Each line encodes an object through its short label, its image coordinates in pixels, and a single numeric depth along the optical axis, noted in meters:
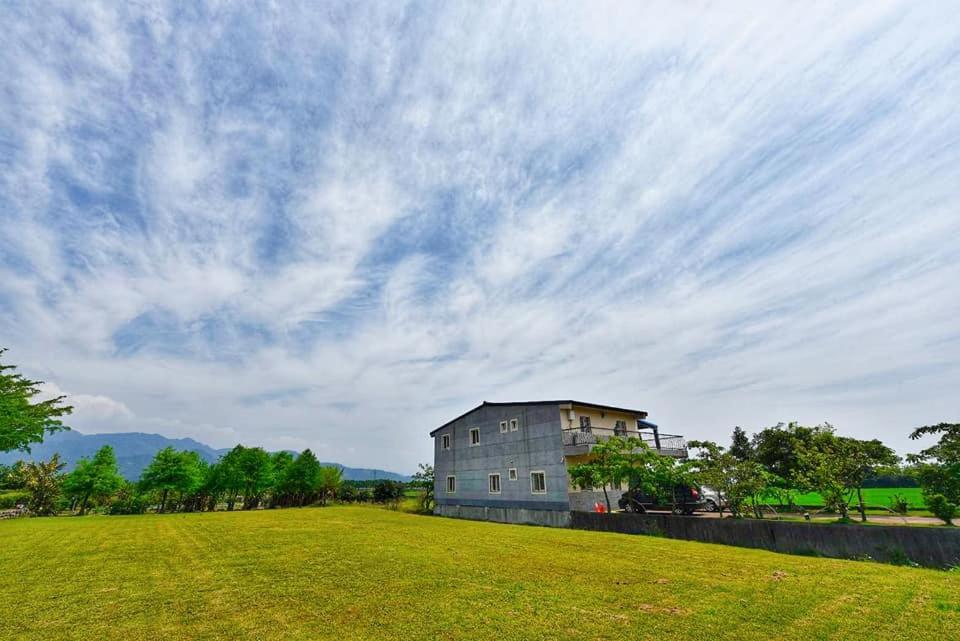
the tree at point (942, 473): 12.41
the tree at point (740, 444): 42.49
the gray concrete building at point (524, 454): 23.69
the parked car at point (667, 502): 20.64
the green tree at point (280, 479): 43.94
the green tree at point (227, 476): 41.08
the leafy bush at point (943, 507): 12.38
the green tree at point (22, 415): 24.09
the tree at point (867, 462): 14.17
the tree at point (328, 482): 45.12
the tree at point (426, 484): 34.69
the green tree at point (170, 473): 36.16
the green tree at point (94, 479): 36.28
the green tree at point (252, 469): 41.25
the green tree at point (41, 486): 36.69
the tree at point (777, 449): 28.73
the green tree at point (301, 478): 43.97
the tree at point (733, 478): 16.00
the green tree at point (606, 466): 19.38
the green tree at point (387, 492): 43.56
